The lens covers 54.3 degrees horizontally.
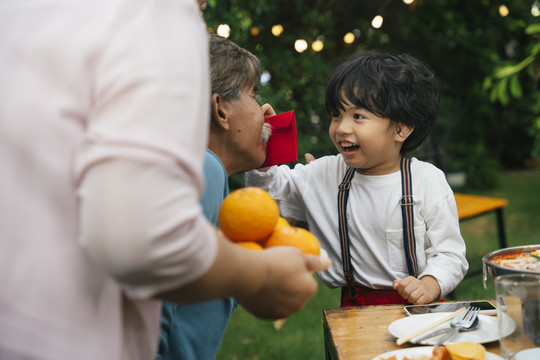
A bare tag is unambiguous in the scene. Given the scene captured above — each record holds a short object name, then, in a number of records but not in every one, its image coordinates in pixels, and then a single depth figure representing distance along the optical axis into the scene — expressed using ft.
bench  13.08
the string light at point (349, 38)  17.54
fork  4.08
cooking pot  3.62
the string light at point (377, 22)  12.55
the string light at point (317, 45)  16.35
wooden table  4.05
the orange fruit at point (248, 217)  3.44
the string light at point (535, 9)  18.12
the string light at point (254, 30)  16.40
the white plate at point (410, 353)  3.86
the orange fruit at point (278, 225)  3.61
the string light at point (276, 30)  16.10
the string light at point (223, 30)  10.33
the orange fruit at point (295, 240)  3.47
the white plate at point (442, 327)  4.07
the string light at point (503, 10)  17.78
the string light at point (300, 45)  15.17
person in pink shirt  2.20
